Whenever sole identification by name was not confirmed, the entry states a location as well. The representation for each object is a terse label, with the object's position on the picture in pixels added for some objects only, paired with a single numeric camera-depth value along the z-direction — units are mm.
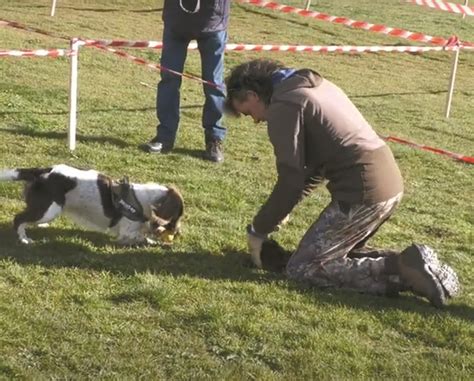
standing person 11478
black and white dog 8019
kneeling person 7116
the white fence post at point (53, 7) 26021
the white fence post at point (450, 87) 17918
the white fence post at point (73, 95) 11197
